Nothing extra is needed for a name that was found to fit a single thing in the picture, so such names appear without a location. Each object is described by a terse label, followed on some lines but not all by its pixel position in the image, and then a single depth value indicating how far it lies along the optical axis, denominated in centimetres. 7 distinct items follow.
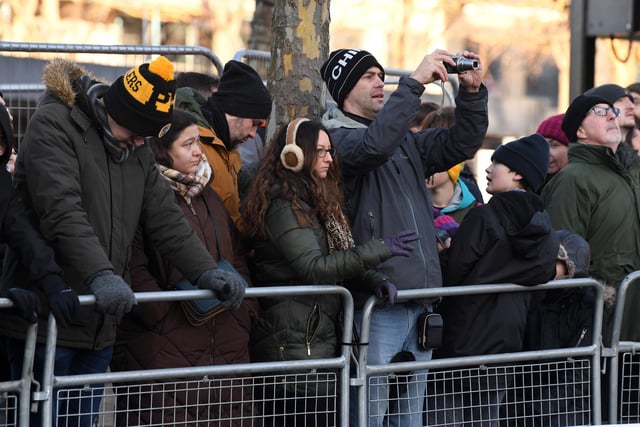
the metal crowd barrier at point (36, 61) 1491
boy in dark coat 1091
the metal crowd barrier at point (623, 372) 1155
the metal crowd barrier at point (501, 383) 1039
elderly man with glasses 1247
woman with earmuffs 1014
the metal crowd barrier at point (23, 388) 899
